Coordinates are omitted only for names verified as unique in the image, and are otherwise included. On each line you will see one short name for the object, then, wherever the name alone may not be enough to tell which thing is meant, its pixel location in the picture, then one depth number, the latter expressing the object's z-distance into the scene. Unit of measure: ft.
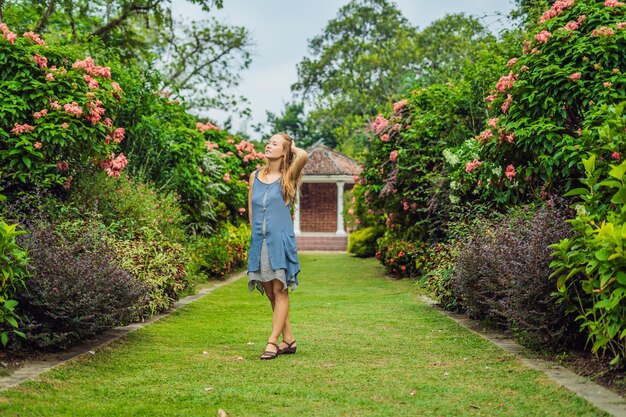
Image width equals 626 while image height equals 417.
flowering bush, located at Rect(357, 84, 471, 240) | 49.52
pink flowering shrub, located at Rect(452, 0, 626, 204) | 25.86
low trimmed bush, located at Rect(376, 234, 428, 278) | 52.31
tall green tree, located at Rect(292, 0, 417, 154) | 148.66
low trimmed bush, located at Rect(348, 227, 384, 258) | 86.15
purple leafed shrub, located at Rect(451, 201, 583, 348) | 21.24
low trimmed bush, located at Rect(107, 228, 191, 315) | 30.05
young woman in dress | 22.31
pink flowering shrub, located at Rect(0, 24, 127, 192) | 30.32
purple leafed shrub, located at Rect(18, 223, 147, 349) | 20.95
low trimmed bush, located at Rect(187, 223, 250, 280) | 51.06
